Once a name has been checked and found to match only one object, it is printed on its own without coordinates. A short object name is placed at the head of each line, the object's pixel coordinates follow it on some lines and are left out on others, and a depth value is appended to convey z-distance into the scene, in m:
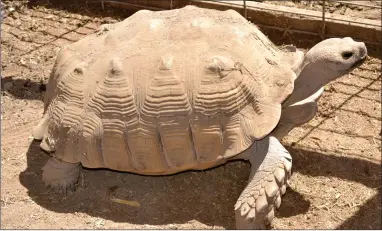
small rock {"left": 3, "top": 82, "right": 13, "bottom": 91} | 5.02
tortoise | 3.66
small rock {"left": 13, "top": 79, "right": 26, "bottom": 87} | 5.06
